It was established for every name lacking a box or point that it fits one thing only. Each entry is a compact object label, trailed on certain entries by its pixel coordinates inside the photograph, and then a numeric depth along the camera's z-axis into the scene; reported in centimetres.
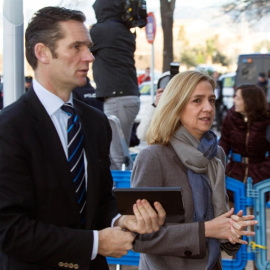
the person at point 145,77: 2245
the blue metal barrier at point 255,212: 478
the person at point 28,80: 1264
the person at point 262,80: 1760
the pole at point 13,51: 400
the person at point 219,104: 1808
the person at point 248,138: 589
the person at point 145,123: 557
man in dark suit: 216
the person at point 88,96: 642
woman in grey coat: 304
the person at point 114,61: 594
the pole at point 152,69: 1373
